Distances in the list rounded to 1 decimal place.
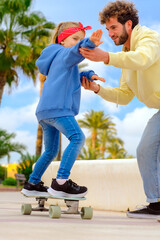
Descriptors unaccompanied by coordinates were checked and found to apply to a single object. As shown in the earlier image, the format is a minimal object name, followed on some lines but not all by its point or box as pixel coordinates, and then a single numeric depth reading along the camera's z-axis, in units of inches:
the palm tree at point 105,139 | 1834.4
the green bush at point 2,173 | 1173.7
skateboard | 126.0
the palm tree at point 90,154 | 1318.9
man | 129.8
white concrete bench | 180.2
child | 126.5
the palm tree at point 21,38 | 823.7
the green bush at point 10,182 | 869.2
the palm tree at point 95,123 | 1718.8
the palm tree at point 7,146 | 904.9
